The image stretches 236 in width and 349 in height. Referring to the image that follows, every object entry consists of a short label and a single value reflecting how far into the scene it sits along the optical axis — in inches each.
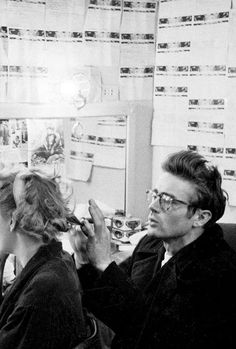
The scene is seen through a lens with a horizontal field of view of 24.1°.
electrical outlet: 118.1
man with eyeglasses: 59.6
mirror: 103.8
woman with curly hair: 61.1
